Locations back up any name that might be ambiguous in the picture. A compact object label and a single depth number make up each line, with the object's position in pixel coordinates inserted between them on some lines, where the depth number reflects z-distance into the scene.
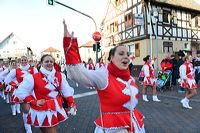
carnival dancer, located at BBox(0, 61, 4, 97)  6.45
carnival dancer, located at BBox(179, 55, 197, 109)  5.00
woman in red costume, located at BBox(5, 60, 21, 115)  4.78
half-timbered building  13.84
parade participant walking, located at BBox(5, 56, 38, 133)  3.96
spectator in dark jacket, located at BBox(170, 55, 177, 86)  8.31
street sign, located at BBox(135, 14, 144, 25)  12.16
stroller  7.61
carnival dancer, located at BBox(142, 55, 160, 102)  6.08
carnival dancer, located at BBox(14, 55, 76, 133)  2.40
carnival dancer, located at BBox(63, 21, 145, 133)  1.60
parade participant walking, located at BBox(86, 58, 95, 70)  10.15
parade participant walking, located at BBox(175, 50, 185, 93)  8.35
